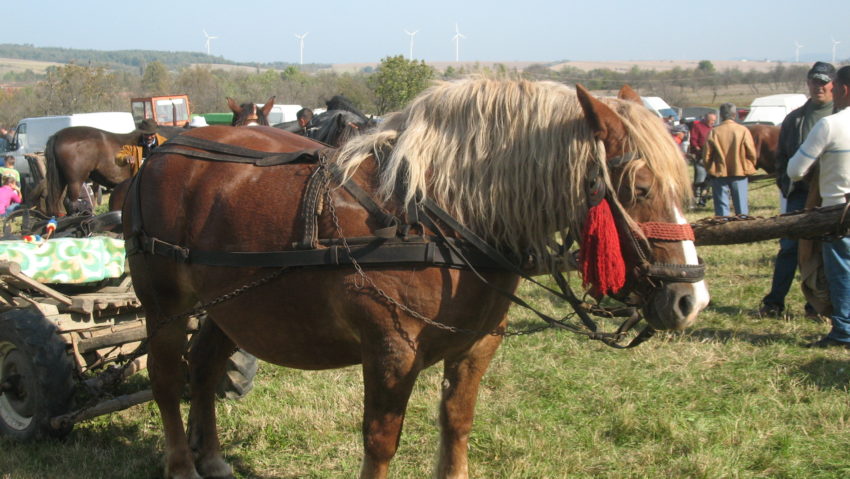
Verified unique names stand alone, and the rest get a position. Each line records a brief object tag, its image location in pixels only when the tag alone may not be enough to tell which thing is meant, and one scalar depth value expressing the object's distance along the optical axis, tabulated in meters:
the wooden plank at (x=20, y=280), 4.04
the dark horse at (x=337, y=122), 6.45
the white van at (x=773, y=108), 25.06
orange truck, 35.25
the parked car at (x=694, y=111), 35.97
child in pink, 12.48
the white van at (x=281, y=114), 31.40
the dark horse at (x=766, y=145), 14.07
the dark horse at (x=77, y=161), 13.31
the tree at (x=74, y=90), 42.75
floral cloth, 4.43
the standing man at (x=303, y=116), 9.20
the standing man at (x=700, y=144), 14.02
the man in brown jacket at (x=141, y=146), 11.81
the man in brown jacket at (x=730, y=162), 10.05
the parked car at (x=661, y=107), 31.71
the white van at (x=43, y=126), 24.95
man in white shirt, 4.97
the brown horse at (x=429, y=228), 2.48
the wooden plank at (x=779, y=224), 2.98
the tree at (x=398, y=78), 25.44
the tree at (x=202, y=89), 53.38
